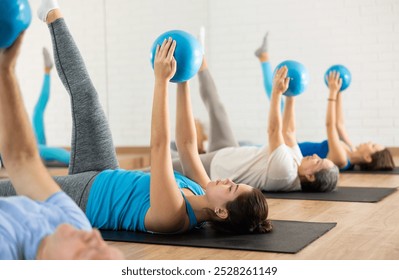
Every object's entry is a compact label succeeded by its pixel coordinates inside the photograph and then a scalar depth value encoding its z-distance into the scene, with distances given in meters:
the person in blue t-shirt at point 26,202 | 2.38
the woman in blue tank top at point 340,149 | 8.40
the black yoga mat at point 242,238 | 4.07
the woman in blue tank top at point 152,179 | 4.18
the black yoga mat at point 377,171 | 8.90
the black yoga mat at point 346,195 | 6.33
